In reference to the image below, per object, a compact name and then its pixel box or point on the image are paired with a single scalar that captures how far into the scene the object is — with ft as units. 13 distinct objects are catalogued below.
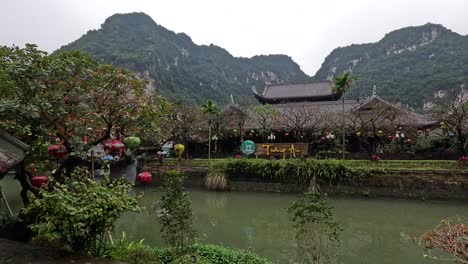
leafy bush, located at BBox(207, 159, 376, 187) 45.73
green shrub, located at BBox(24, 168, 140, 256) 11.25
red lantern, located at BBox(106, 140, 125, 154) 14.71
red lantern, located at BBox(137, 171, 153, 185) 14.72
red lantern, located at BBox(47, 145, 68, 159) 14.30
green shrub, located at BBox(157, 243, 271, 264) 14.75
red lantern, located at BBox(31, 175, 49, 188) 14.64
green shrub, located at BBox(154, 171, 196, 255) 14.29
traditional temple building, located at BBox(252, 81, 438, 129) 60.90
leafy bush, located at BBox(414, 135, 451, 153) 59.72
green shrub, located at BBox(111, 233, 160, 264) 13.88
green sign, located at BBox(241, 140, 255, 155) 59.31
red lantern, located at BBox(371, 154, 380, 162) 54.80
